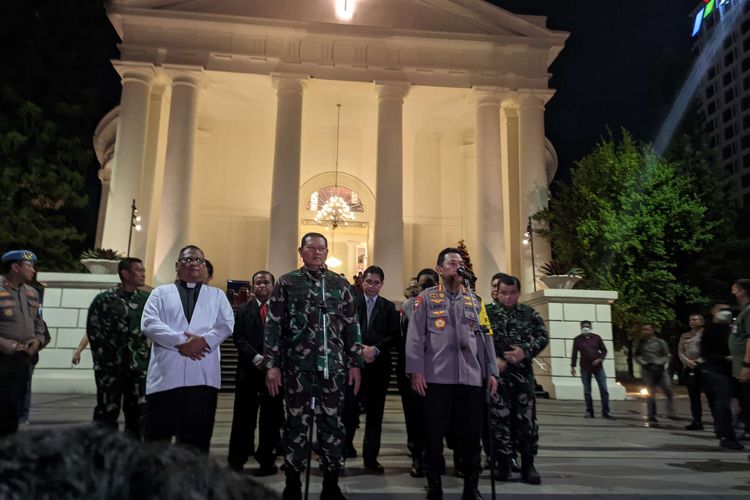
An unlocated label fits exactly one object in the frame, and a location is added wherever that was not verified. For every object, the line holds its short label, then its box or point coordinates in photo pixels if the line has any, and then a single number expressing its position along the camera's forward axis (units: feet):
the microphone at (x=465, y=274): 16.11
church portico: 68.44
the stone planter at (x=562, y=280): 54.90
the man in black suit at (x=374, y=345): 22.04
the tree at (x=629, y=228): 66.03
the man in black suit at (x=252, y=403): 19.54
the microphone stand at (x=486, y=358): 16.43
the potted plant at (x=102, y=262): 51.72
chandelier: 80.48
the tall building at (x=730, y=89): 228.57
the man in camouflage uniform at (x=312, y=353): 15.02
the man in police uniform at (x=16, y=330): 17.17
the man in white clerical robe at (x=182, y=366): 14.85
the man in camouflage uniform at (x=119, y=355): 17.99
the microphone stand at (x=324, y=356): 15.07
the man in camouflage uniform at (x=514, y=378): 18.93
